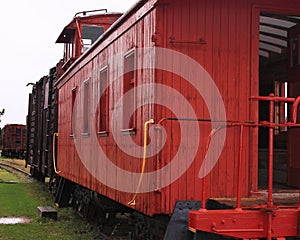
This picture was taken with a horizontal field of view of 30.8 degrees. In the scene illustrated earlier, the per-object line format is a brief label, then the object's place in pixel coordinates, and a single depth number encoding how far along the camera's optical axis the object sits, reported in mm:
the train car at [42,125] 17297
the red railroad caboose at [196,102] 5828
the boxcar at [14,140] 45938
